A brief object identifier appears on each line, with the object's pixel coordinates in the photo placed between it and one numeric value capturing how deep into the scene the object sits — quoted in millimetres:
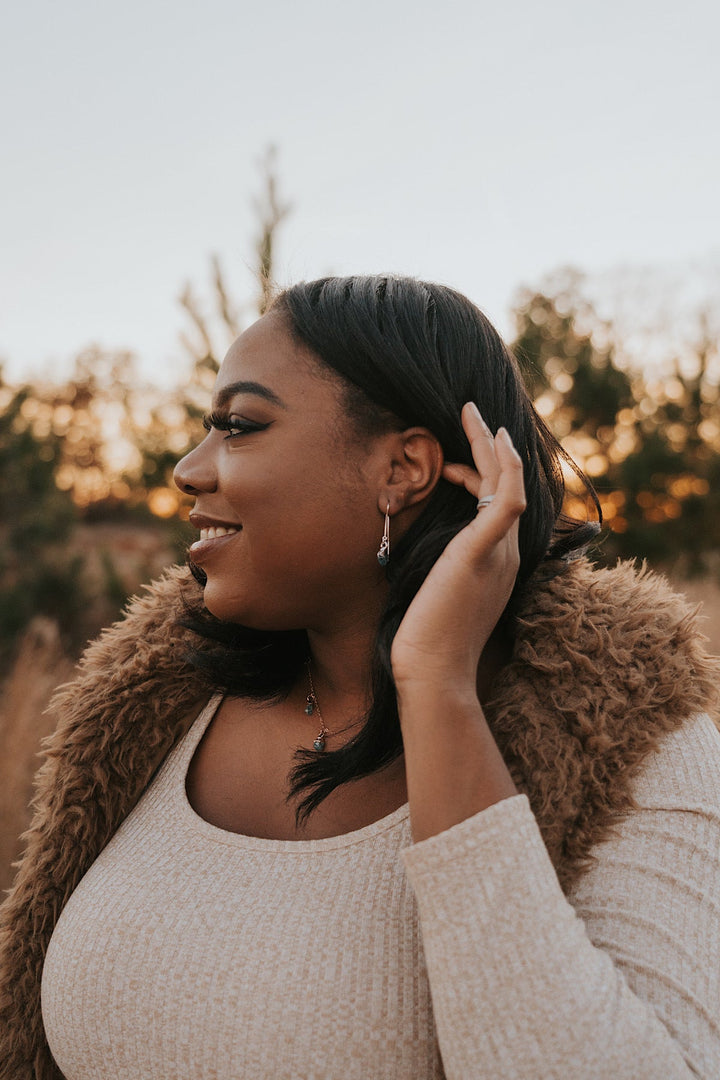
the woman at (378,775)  1076
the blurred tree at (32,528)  7203
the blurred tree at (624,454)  11648
